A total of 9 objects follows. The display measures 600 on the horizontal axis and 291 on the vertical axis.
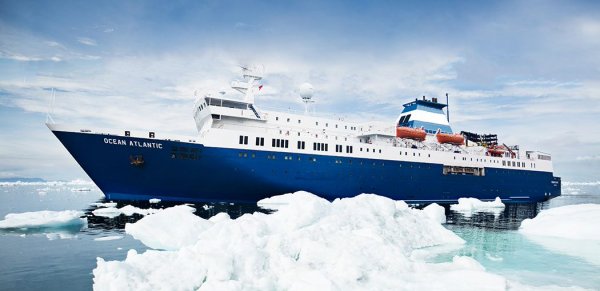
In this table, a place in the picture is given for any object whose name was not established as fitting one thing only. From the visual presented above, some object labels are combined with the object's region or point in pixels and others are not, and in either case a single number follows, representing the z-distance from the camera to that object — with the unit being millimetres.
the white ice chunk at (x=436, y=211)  20102
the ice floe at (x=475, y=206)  31997
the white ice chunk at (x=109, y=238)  14331
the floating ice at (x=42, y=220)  16969
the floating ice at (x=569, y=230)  14450
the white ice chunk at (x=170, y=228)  12666
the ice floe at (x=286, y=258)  7746
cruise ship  25172
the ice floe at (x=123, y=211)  21516
